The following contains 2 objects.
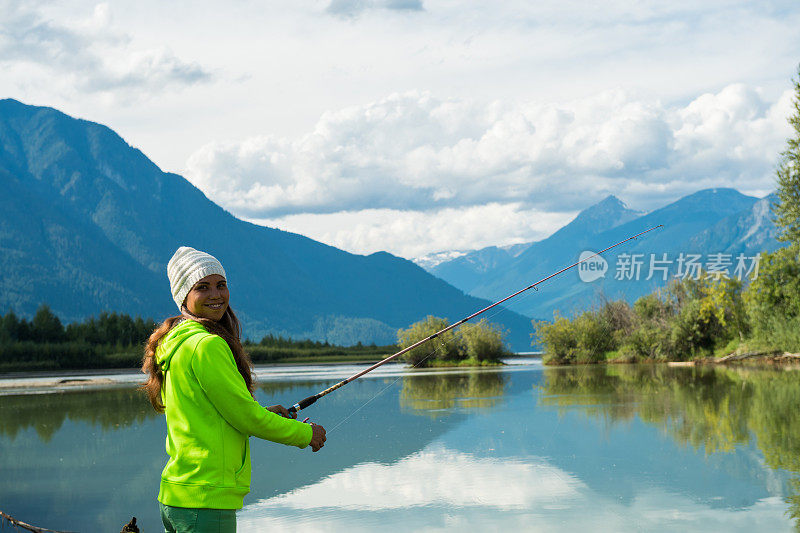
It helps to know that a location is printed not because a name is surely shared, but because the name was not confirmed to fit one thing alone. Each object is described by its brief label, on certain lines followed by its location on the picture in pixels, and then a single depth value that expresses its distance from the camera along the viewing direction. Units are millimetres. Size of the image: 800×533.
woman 3154
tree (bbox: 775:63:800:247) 32062
